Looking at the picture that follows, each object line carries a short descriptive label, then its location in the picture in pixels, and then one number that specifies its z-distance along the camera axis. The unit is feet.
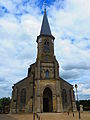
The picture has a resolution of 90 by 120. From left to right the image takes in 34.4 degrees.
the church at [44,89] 113.29
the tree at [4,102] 211.66
